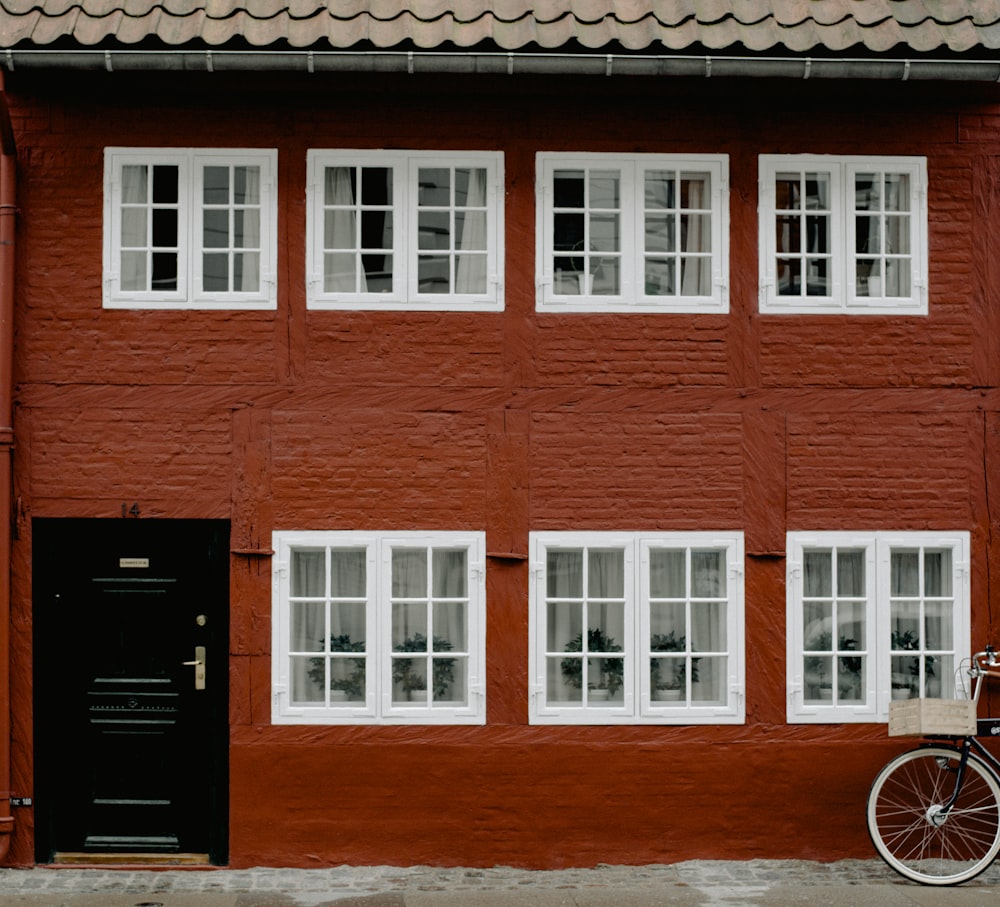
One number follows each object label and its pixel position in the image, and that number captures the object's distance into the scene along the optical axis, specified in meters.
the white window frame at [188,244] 8.54
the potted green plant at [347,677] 8.62
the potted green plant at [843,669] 8.71
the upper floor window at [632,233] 8.63
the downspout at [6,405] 8.39
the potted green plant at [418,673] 8.63
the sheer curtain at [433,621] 8.62
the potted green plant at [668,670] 8.68
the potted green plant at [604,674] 8.68
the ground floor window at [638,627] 8.60
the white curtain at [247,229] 8.62
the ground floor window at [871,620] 8.66
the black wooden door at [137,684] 8.55
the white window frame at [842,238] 8.67
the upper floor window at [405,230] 8.58
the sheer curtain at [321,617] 8.60
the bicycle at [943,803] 8.26
